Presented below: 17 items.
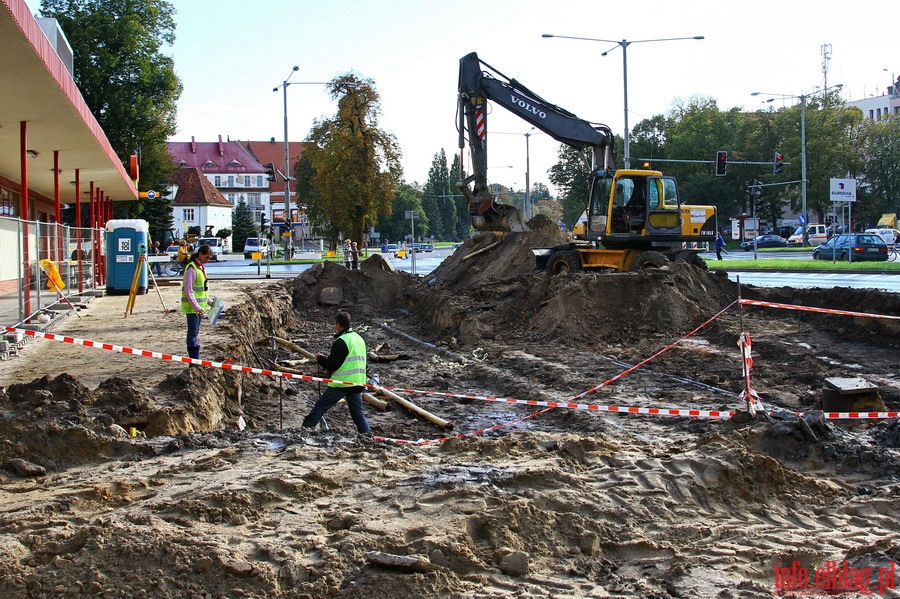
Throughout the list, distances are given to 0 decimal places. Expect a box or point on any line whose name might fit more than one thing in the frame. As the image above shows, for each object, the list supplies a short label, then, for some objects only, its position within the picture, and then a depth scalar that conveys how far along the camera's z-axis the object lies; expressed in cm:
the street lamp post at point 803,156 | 5113
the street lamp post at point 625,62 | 3253
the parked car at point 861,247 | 3725
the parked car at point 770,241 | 6825
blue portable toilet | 2177
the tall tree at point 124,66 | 4041
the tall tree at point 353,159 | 4631
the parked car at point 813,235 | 6425
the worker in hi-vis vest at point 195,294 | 1115
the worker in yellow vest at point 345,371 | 834
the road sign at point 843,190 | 3381
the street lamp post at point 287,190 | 4188
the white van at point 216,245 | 5918
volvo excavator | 1897
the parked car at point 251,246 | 6744
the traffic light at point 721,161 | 3828
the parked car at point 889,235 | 5235
